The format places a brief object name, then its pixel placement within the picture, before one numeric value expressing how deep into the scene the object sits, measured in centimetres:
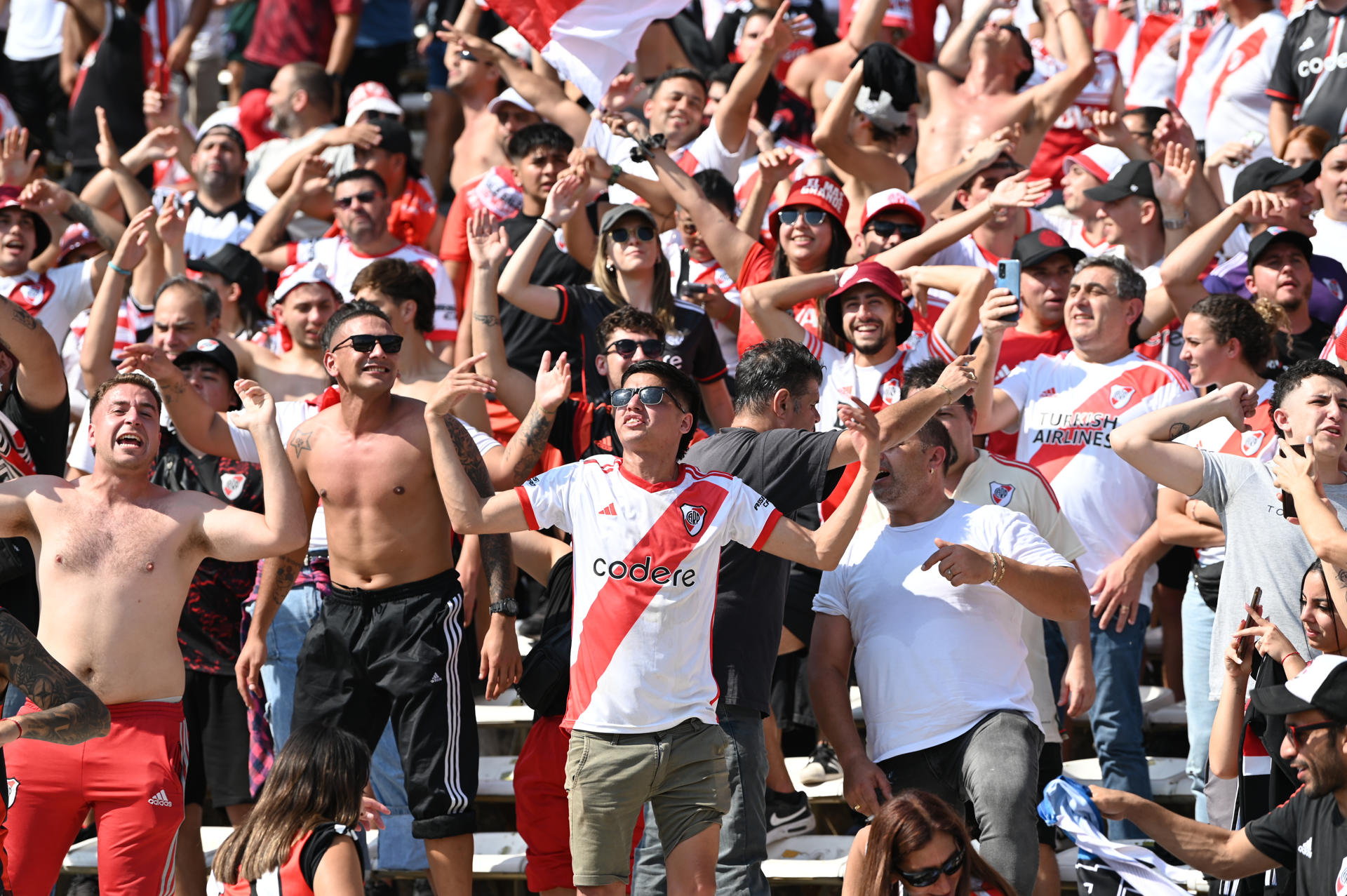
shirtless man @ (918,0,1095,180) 1914
